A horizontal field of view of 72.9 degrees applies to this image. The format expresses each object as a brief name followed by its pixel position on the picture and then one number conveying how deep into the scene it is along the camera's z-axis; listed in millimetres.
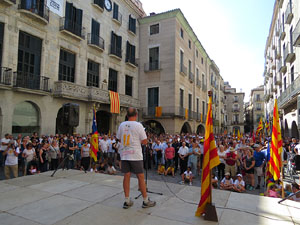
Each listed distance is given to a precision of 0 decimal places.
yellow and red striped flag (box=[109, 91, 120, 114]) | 17375
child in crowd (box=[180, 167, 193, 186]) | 7982
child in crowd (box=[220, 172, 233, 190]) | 7152
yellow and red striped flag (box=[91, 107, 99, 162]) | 7973
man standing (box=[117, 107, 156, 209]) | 3404
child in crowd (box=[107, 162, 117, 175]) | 9125
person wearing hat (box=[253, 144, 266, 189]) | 7789
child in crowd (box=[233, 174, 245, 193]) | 7051
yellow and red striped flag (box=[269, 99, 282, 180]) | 5456
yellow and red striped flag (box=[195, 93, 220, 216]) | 3133
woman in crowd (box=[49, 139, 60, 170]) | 9070
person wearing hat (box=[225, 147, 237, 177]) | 8086
